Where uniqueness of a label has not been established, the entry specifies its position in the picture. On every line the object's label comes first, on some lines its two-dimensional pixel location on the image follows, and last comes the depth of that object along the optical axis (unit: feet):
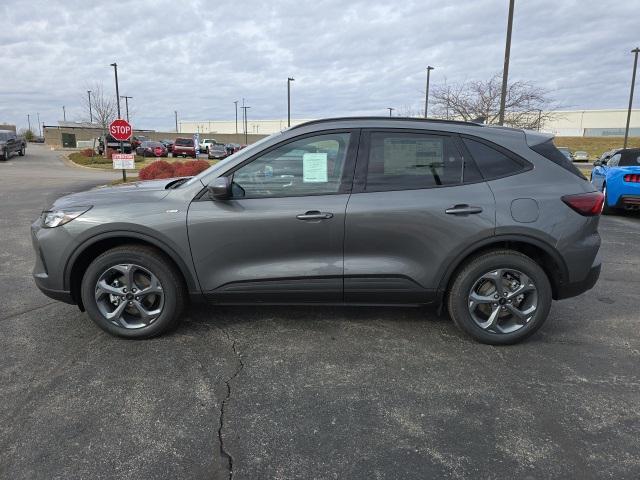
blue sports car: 31.60
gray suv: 11.85
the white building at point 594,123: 302.66
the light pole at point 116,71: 129.45
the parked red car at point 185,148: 128.88
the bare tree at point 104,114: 148.23
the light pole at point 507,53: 51.24
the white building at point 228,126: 392.68
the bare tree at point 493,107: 70.03
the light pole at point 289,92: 147.68
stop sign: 55.26
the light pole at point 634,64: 104.32
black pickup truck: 95.55
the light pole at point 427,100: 81.69
